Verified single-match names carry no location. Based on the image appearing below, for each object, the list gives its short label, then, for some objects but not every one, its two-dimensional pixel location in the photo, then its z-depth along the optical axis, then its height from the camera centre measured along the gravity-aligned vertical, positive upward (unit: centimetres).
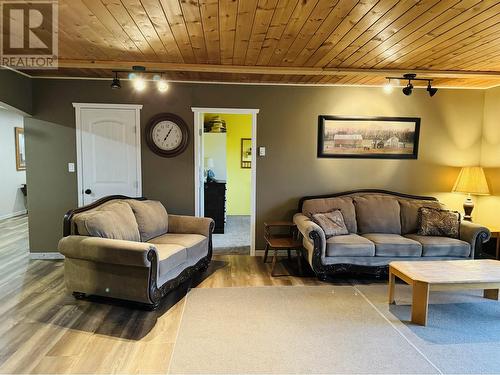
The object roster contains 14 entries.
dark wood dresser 601 -80
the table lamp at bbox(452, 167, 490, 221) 439 -27
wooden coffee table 276 -99
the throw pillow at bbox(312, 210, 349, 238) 396 -75
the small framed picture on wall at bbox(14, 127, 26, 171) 740 +17
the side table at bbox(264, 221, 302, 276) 402 -103
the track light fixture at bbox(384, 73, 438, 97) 388 +103
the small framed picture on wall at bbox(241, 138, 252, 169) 771 +20
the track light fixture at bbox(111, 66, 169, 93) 379 +102
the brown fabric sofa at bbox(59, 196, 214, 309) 286 -90
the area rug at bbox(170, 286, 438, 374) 221 -138
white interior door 439 +10
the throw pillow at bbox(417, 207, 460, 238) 402 -74
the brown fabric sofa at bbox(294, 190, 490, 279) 375 -93
